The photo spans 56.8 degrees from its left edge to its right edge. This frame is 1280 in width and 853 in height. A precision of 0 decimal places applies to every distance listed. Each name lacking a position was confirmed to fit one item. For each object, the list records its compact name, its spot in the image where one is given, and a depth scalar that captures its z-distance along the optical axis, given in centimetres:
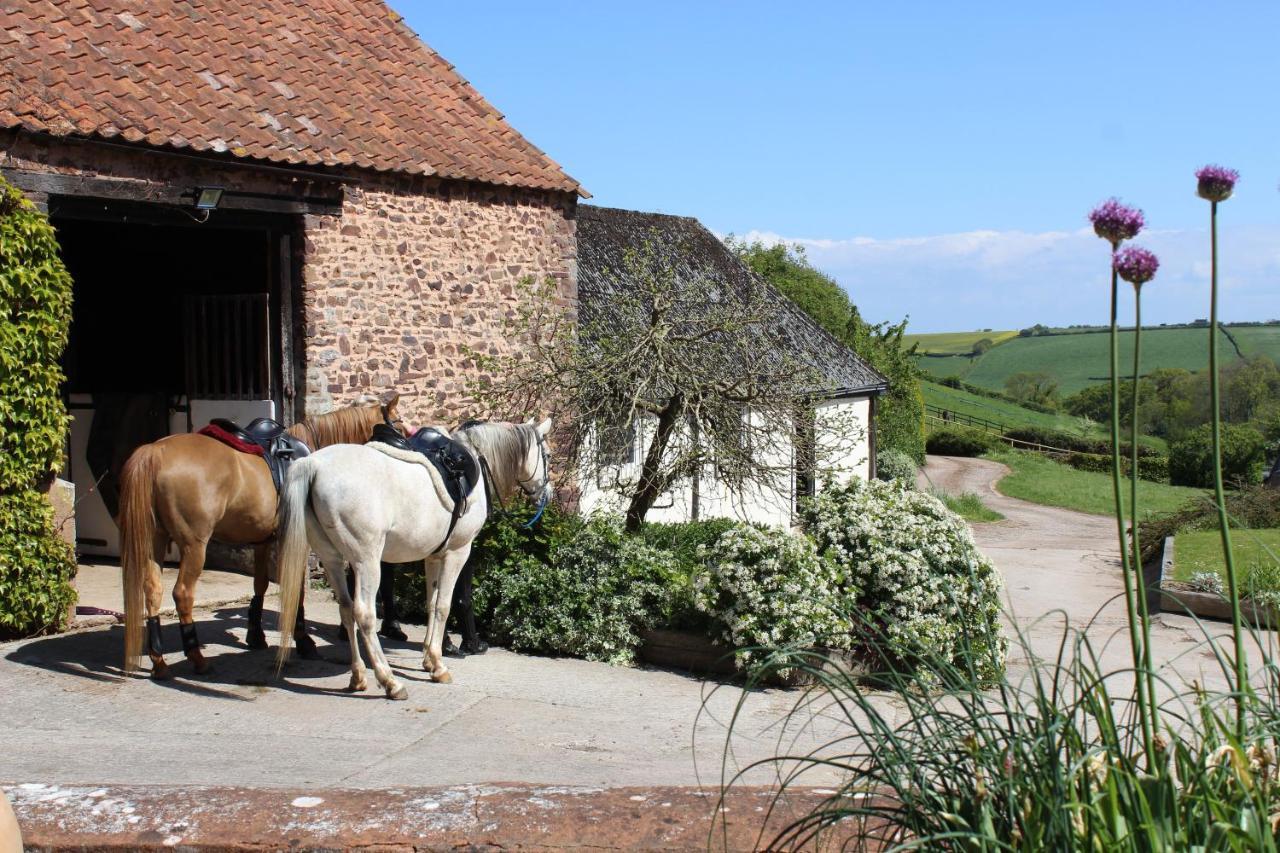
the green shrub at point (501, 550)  952
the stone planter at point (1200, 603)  1319
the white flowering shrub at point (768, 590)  838
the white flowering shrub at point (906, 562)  883
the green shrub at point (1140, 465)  4394
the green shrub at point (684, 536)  1043
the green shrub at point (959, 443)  4875
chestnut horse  730
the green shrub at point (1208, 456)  3869
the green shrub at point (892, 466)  3111
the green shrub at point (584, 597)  899
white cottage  1151
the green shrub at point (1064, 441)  4939
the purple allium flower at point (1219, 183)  296
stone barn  998
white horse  712
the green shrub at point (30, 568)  841
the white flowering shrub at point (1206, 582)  1352
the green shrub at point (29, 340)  834
